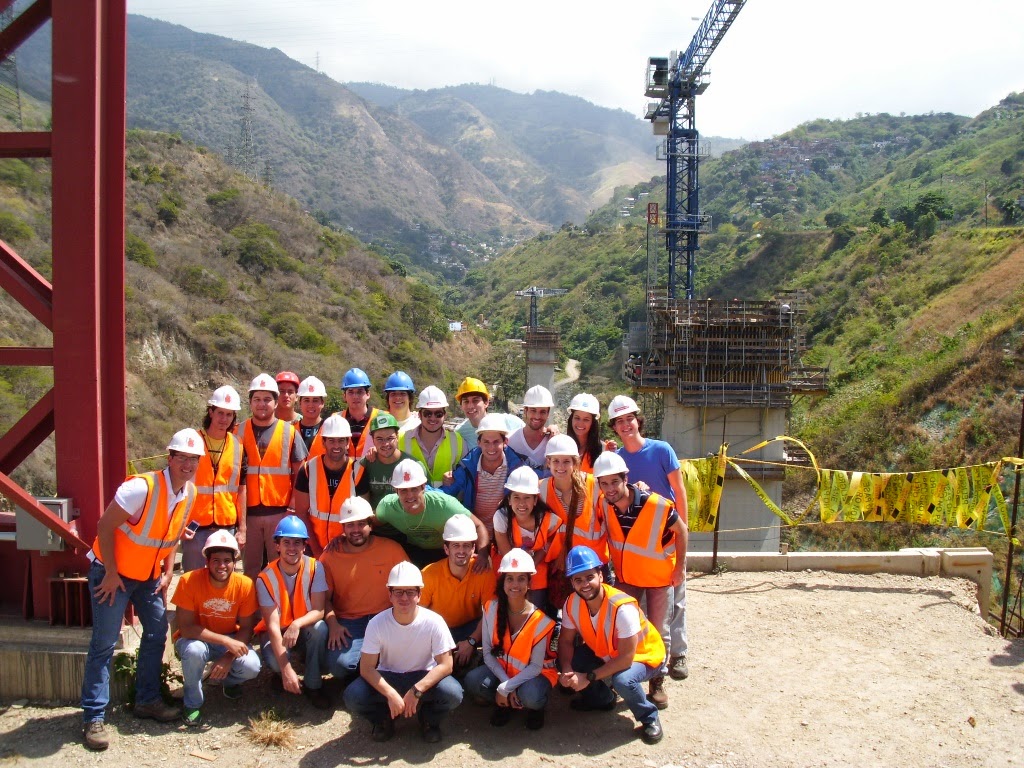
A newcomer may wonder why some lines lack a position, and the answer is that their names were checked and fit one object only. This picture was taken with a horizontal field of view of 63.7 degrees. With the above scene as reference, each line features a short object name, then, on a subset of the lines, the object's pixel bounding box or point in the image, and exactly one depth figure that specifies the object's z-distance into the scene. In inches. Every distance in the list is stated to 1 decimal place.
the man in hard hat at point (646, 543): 186.4
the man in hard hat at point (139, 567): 171.5
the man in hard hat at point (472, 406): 217.6
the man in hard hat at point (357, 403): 227.8
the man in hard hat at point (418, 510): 184.2
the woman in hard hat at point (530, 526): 182.1
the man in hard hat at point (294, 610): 183.3
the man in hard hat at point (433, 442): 209.2
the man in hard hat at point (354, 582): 184.1
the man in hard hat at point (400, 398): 223.6
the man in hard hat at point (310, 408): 238.5
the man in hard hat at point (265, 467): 211.6
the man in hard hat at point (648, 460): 195.2
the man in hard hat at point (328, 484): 198.7
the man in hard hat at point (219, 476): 199.9
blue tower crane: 1445.6
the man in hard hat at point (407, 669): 171.8
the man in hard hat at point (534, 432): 203.5
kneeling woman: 175.5
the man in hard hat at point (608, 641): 172.4
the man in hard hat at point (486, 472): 196.9
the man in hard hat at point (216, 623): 180.1
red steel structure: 184.4
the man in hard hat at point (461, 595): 185.2
